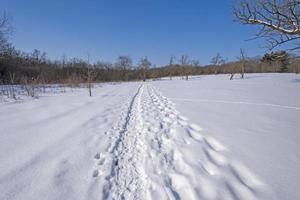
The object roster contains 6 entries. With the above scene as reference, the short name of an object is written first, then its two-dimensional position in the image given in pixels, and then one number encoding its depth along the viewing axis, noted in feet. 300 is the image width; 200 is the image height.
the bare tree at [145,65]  230.68
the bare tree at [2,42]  70.86
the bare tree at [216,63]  242.95
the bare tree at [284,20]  19.63
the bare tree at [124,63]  251.50
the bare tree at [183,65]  196.19
